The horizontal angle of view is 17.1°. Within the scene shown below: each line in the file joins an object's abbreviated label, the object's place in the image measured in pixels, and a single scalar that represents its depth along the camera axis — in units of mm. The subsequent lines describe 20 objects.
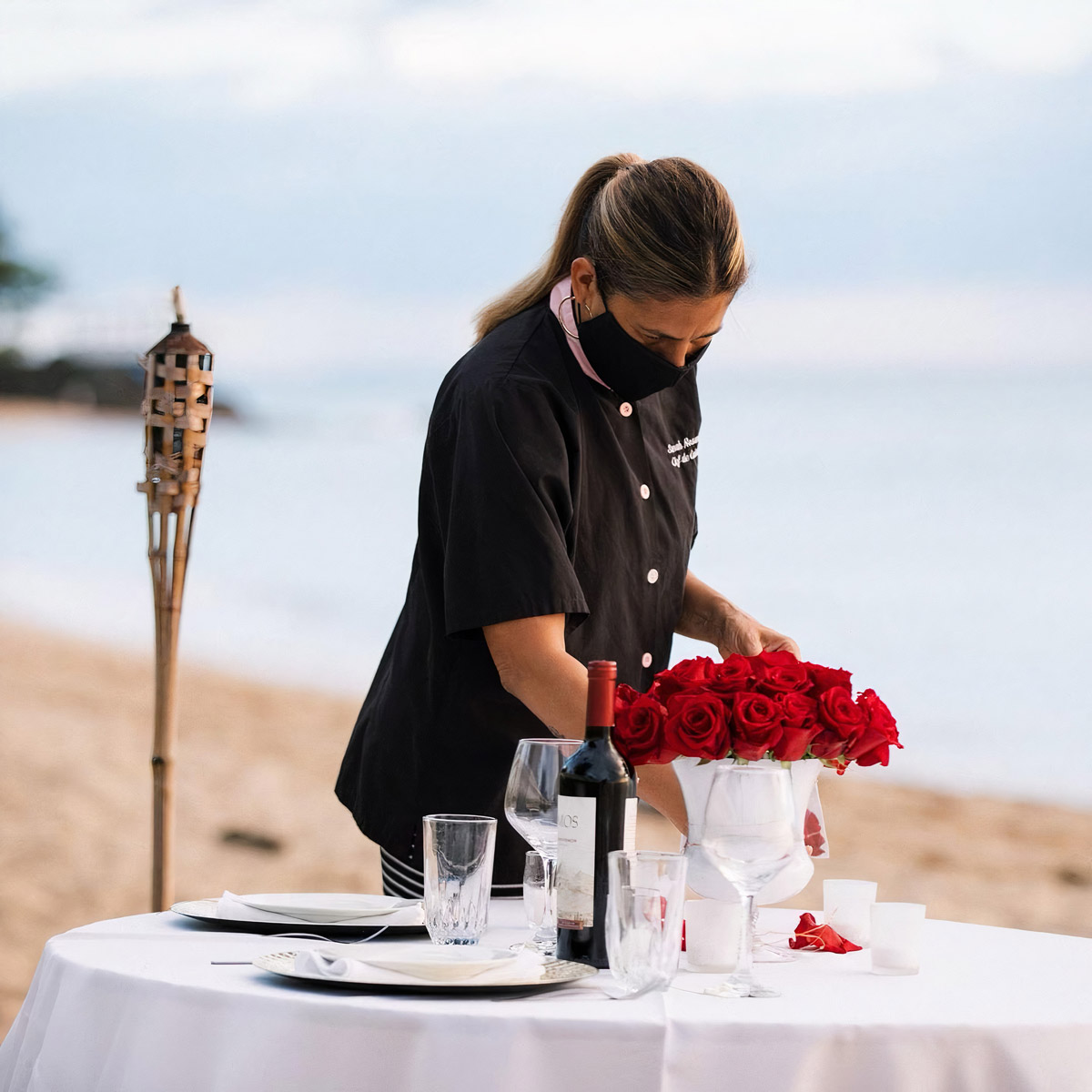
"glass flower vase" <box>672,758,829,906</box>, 3637
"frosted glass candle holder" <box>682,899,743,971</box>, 3629
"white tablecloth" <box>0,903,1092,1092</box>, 3372
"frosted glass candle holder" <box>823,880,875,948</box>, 3881
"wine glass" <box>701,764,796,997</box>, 3513
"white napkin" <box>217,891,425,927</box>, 3789
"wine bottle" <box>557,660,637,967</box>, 3577
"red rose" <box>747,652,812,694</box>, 3622
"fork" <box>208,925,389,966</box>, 3749
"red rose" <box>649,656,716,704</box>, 3673
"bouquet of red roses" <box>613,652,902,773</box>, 3605
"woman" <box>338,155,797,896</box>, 4066
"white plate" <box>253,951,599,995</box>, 3441
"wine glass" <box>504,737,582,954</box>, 3738
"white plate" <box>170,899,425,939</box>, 3777
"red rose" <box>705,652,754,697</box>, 3630
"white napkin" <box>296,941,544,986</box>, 3447
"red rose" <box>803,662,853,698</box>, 3645
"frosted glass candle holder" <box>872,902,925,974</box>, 3676
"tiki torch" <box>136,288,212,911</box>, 4934
